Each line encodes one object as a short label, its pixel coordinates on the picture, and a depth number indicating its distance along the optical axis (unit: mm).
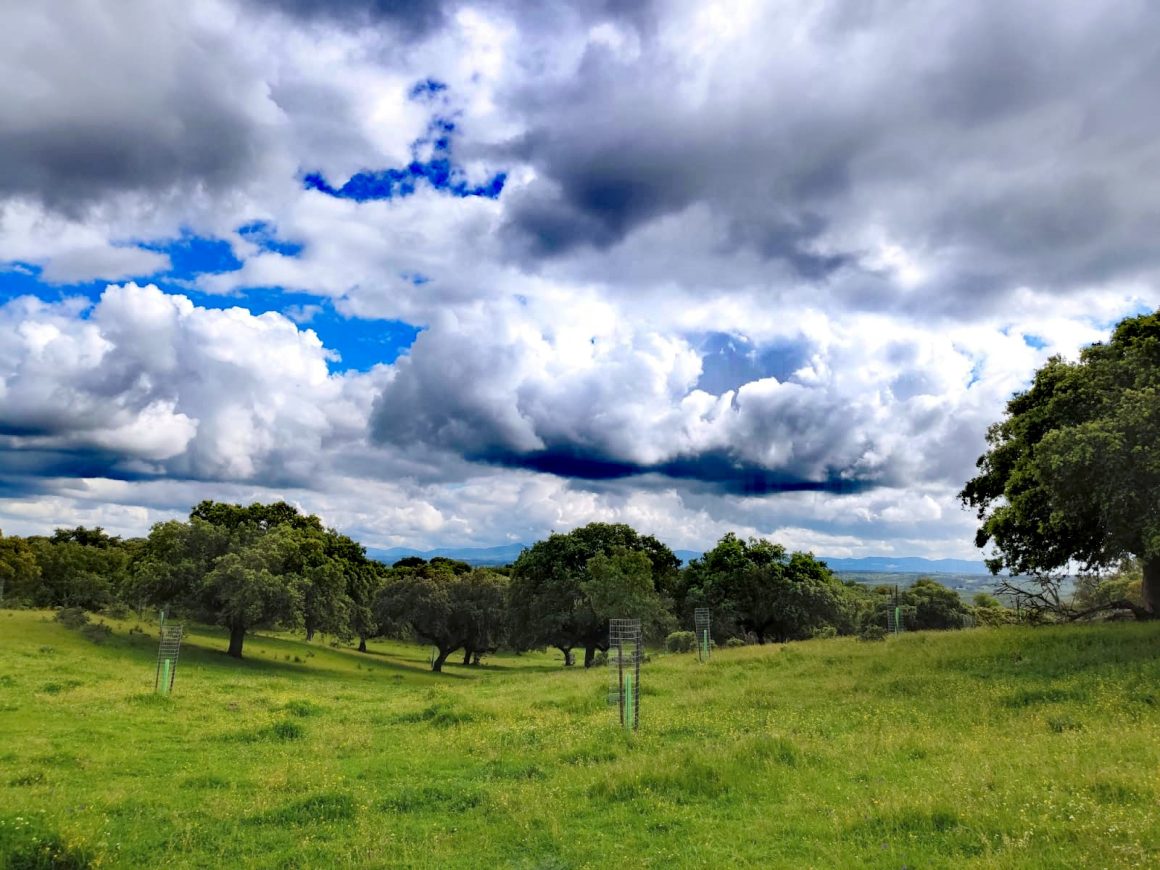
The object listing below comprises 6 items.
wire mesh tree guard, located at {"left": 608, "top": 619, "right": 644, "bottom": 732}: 18156
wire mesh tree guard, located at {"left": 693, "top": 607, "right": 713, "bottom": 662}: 34844
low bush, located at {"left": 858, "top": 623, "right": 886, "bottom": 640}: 34794
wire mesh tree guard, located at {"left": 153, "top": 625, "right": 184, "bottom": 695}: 26375
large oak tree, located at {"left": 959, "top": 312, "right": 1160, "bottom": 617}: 21250
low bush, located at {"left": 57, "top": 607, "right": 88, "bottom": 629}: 44656
